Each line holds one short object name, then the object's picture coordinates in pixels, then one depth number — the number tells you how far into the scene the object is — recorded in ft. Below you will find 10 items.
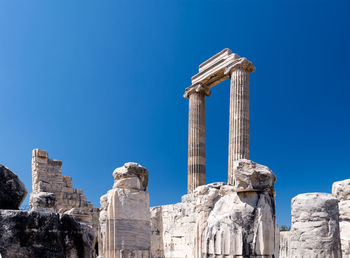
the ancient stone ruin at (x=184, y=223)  8.08
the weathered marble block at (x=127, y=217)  19.47
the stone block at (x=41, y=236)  7.64
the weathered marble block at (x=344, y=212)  21.63
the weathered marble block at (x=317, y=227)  18.03
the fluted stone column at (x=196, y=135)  57.21
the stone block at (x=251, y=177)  14.46
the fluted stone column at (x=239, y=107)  50.80
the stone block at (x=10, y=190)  8.73
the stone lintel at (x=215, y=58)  55.88
